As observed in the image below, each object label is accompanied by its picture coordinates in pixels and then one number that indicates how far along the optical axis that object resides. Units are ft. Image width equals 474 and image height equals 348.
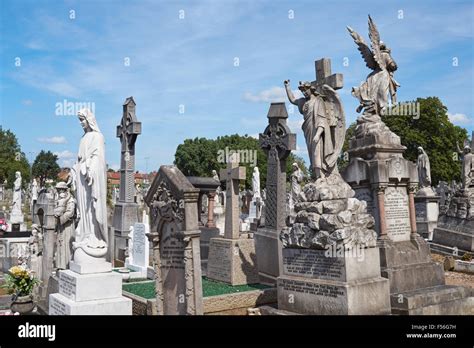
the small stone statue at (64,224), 35.73
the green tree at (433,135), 144.15
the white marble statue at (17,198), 86.90
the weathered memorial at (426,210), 65.81
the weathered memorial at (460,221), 52.54
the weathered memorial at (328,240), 23.79
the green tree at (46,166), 262.26
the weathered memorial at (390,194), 28.86
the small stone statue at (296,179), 61.05
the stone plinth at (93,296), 21.02
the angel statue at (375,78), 35.60
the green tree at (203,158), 207.72
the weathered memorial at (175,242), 23.32
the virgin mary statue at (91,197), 22.40
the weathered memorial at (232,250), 34.78
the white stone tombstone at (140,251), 42.42
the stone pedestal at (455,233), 52.26
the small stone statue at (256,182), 105.91
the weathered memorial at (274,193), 35.29
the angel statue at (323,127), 28.07
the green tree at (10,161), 218.79
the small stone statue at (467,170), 56.10
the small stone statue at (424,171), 71.61
